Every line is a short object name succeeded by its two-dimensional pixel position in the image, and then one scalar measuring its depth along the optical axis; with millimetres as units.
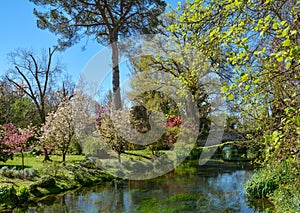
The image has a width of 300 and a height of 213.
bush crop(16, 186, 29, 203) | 7037
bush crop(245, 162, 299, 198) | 6609
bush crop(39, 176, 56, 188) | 8207
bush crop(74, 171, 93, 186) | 9477
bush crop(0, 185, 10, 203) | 6582
